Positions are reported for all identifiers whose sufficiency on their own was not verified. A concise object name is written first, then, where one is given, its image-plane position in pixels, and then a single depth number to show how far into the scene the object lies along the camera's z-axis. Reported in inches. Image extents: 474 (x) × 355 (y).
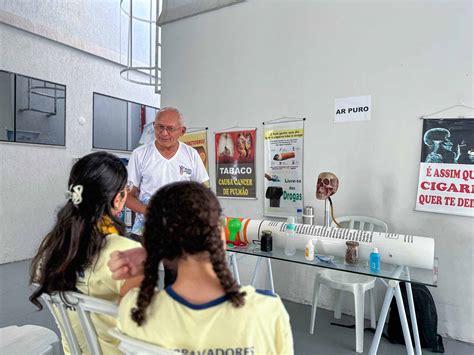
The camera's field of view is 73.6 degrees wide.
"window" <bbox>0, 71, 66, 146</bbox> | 151.6
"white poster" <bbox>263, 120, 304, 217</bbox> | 111.1
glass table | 58.9
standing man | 72.0
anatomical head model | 84.6
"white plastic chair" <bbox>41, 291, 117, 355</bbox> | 33.4
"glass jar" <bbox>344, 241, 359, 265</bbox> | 65.2
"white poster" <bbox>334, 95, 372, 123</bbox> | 99.2
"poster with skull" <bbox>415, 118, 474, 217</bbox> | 85.6
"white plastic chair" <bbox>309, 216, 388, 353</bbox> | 79.0
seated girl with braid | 26.3
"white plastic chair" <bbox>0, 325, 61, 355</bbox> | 54.5
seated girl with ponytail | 36.5
